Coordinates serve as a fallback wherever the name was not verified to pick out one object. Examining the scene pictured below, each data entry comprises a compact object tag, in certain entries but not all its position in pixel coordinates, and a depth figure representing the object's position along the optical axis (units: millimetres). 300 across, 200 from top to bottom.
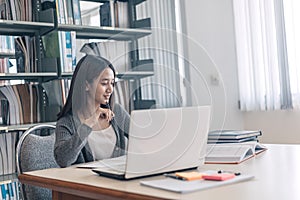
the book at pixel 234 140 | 1731
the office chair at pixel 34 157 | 1759
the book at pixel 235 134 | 1736
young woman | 1513
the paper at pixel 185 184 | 1041
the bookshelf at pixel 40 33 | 2719
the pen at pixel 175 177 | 1142
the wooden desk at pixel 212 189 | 1001
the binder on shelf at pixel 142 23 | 3354
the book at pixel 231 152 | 1497
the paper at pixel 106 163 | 1385
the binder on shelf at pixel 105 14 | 3254
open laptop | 1188
